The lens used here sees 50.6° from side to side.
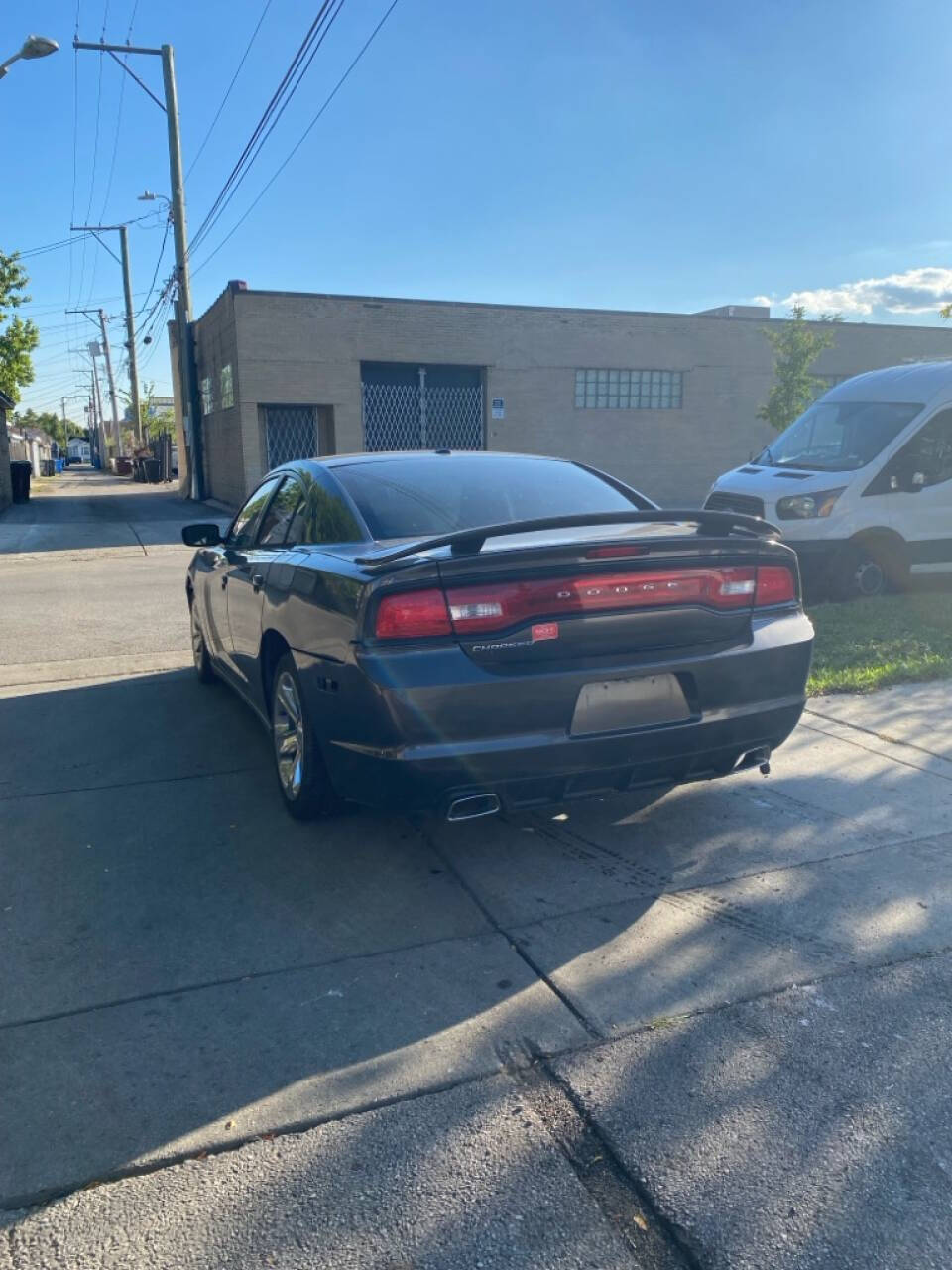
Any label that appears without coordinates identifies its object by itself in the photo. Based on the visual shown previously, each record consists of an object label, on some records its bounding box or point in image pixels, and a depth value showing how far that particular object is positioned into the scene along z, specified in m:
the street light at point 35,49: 14.66
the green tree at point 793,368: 23.97
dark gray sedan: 3.48
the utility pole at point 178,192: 25.55
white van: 9.45
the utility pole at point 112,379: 70.74
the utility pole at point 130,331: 49.00
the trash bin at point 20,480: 29.32
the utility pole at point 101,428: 85.34
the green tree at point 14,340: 32.94
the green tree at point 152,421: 80.29
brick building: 23.70
